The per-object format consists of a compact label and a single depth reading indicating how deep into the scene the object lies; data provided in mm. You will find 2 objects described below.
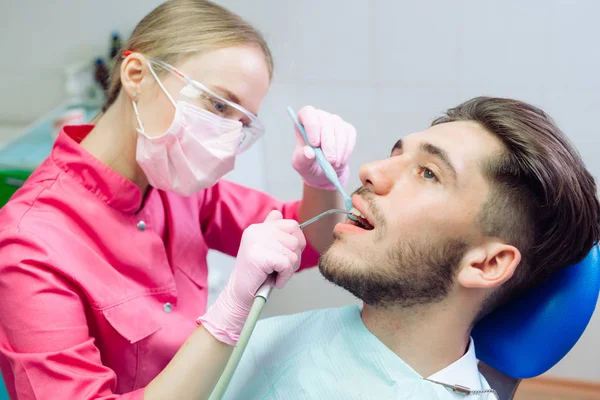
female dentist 1099
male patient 1117
